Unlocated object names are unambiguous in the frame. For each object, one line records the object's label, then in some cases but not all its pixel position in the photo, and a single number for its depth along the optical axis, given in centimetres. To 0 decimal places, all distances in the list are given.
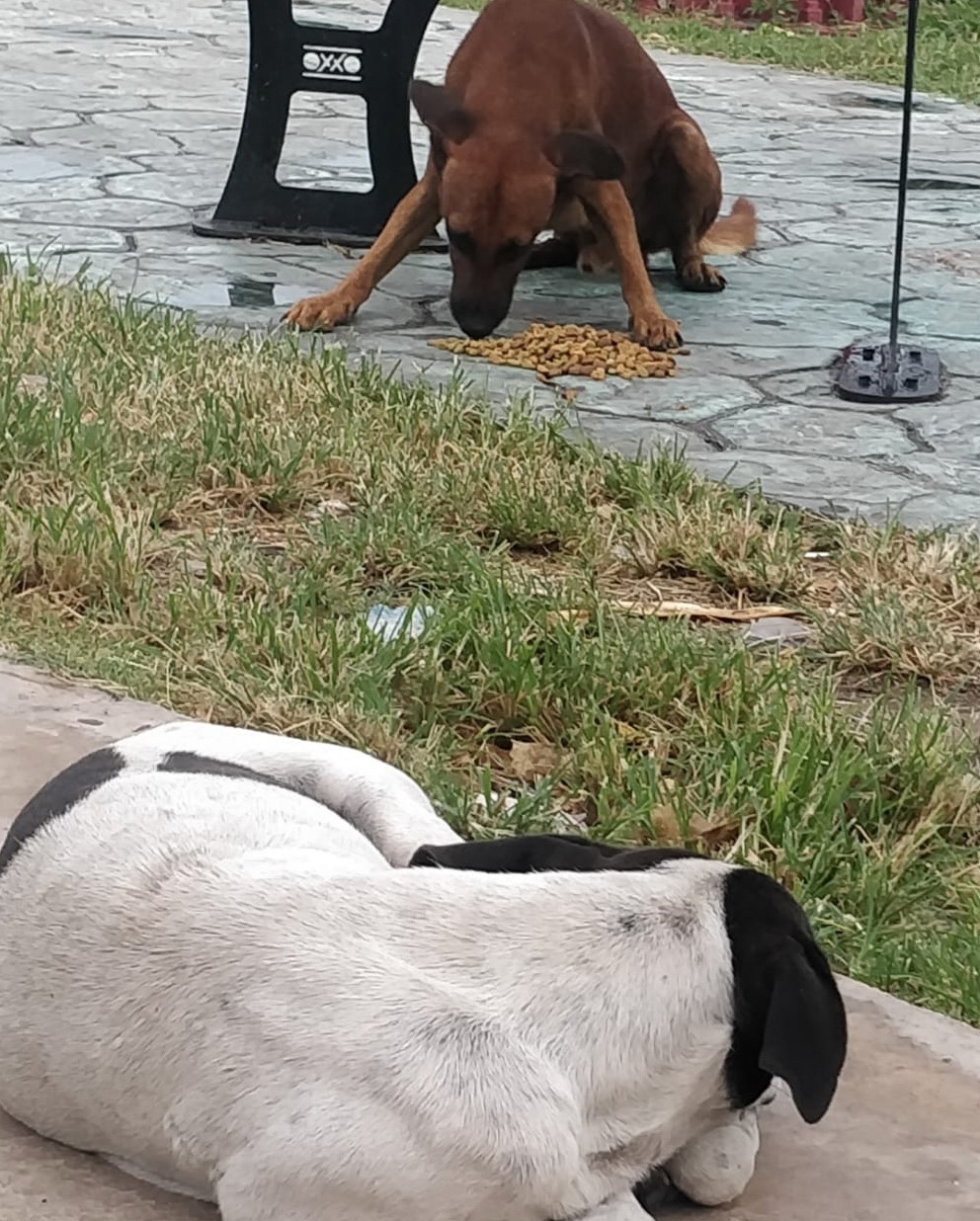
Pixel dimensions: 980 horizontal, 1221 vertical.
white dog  167
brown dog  559
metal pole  470
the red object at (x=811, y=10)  1373
